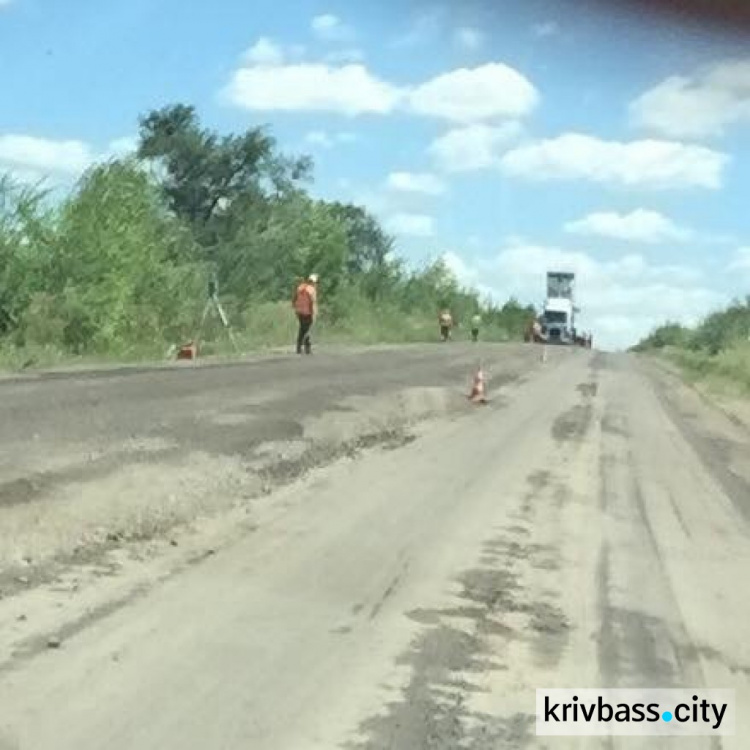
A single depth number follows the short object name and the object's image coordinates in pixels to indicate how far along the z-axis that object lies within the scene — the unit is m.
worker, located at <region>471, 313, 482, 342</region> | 80.87
